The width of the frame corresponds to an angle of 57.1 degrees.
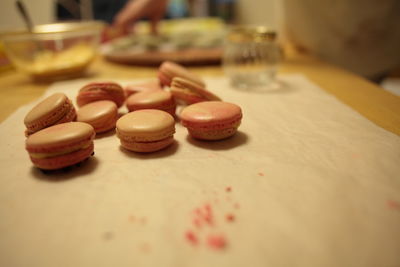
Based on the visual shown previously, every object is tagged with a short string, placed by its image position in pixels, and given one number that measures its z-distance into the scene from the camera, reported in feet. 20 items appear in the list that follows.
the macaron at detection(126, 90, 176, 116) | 1.01
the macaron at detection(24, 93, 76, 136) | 0.89
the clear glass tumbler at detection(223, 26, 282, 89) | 1.38
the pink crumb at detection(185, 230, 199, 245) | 0.63
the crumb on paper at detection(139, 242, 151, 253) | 0.62
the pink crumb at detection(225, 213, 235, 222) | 0.67
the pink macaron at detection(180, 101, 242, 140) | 0.90
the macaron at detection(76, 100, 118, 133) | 0.95
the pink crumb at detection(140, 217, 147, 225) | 0.67
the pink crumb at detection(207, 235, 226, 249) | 0.62
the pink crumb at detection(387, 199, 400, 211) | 0.69
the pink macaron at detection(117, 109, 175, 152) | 0.86
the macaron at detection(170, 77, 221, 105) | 1.03
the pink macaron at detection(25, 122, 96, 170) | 0.78
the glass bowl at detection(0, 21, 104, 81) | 1.53
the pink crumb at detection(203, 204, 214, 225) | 0.67
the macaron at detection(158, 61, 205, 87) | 1.14
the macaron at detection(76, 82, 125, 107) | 1.09
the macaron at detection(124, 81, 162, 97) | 1.16
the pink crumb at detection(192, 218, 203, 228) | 0.66
